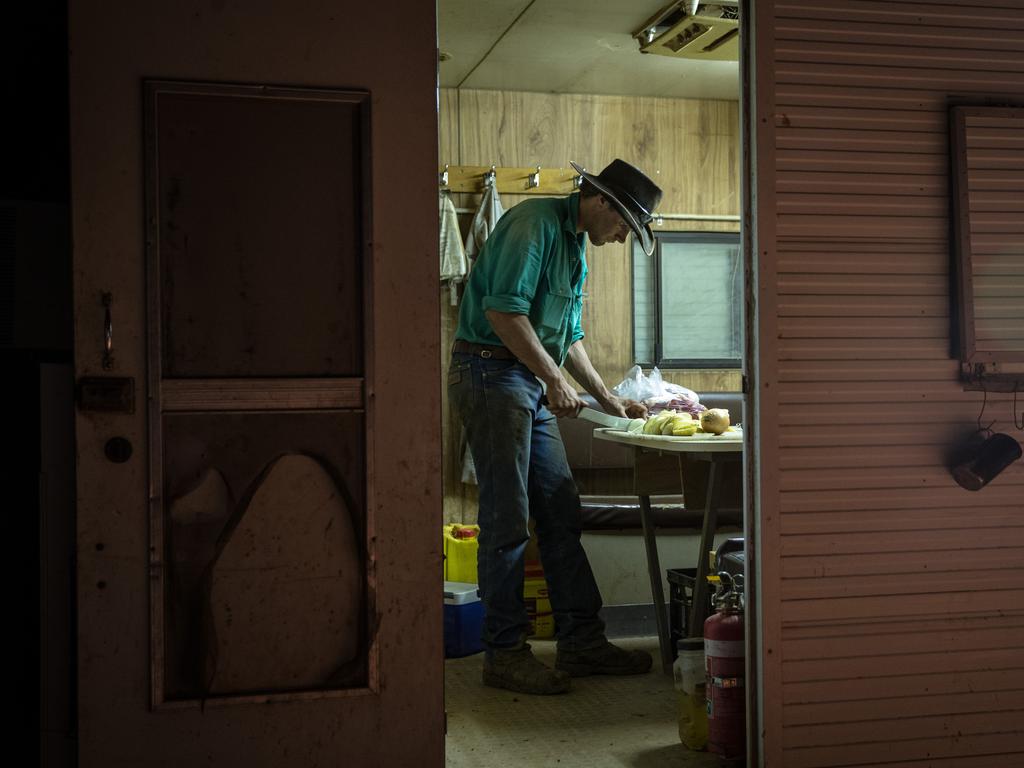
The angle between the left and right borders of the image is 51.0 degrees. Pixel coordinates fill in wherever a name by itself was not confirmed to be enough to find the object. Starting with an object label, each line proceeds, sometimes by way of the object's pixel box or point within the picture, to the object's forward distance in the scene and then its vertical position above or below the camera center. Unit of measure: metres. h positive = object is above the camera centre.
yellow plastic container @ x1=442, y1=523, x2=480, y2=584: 5.27 -0.91
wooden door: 2.67 -0.04
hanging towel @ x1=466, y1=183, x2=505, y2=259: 6.70 +0.96
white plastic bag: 4.84 -0.10
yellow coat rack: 6.80 +1.24
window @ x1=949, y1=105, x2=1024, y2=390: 3.12 +0.37
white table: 3.94 -0.46
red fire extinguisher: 3.26 -0.97
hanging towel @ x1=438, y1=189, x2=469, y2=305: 6.59 +0.75
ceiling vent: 5.47 +1.83
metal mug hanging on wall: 3.03 -0.26
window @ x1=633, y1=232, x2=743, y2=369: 7.18 +0.47
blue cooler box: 4.71 -1.10
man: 4.04 -0.12
